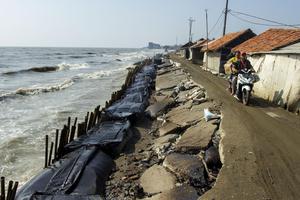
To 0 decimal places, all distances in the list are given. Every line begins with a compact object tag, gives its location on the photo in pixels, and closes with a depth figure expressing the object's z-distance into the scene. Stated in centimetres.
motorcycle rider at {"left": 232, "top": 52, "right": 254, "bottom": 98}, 1105
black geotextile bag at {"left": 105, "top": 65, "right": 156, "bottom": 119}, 1221
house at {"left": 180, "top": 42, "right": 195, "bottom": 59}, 4406
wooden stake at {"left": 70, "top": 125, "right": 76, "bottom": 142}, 947
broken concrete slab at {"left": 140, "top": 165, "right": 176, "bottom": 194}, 622
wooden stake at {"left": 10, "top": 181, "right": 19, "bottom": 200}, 566
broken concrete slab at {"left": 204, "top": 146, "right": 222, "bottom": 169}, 666
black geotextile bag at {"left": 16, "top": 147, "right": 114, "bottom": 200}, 600
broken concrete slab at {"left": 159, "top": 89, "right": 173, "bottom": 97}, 1626
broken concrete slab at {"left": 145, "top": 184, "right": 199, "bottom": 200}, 558
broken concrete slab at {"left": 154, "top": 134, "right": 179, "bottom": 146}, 909
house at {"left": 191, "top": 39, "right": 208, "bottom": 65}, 3531
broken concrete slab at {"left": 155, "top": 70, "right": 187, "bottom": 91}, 1894
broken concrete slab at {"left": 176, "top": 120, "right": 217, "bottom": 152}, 774
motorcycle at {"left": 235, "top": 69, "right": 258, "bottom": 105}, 1064
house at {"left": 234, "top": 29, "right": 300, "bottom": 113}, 996
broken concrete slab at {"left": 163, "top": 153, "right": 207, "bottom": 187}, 621
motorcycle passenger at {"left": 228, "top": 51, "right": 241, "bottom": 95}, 1124
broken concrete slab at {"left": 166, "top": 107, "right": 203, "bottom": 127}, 1005
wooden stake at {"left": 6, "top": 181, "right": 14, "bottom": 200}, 563
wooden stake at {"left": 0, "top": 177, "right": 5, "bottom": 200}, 571
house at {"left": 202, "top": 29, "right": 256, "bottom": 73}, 2208
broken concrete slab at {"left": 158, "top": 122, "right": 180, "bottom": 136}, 990
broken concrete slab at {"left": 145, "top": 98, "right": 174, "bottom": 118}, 1285
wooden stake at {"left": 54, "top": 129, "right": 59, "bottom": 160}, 855
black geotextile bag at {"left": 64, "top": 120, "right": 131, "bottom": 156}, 874
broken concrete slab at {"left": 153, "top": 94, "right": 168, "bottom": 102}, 1527
